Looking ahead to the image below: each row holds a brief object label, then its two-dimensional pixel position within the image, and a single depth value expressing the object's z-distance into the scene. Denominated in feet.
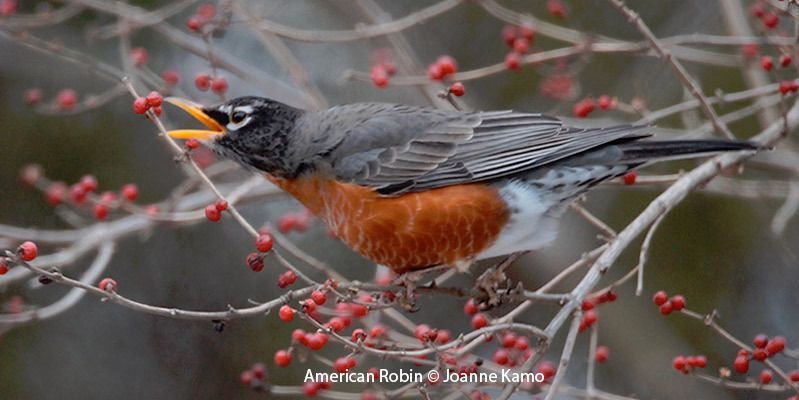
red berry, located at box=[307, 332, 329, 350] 21.22
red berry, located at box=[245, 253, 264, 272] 20.16
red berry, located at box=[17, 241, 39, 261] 18.86
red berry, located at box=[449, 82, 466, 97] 22.85
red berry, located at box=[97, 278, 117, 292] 17.95
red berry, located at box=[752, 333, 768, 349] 21.96
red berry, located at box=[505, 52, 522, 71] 26.94
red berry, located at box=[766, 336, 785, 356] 21.59
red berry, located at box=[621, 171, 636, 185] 24.11
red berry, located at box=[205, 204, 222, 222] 21.01
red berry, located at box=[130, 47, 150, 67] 29.17
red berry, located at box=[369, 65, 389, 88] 27.76
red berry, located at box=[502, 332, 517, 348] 23.80
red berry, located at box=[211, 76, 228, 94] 27.68
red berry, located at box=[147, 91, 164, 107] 20.65
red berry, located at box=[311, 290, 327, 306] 19.66
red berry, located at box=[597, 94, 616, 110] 26.53
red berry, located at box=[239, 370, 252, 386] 25.67
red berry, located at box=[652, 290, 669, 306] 22.62
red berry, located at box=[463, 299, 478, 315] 23.61
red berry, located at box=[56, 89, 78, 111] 30.55
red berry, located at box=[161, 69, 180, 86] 29.84
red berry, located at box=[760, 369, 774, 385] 22.66
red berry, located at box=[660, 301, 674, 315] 22.59
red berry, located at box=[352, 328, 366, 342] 18.93
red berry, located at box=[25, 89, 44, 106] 30.48
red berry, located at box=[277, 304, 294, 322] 20.88
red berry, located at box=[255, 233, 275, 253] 19.93
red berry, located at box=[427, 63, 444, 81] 26.45
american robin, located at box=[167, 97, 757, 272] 23.47
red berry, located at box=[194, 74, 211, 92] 26.78
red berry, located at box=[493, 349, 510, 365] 23.89
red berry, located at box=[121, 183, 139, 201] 27.86
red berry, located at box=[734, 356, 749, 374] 21.86
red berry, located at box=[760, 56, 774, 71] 25.17
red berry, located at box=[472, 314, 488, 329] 22.61
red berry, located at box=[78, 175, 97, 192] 27.94
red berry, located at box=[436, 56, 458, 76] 26.38
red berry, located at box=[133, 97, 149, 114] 20.49
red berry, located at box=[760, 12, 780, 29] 26.43
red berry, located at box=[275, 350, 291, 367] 23.20
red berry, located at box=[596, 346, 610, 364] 25.85
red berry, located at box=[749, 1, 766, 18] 27.45
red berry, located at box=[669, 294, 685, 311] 22.34
